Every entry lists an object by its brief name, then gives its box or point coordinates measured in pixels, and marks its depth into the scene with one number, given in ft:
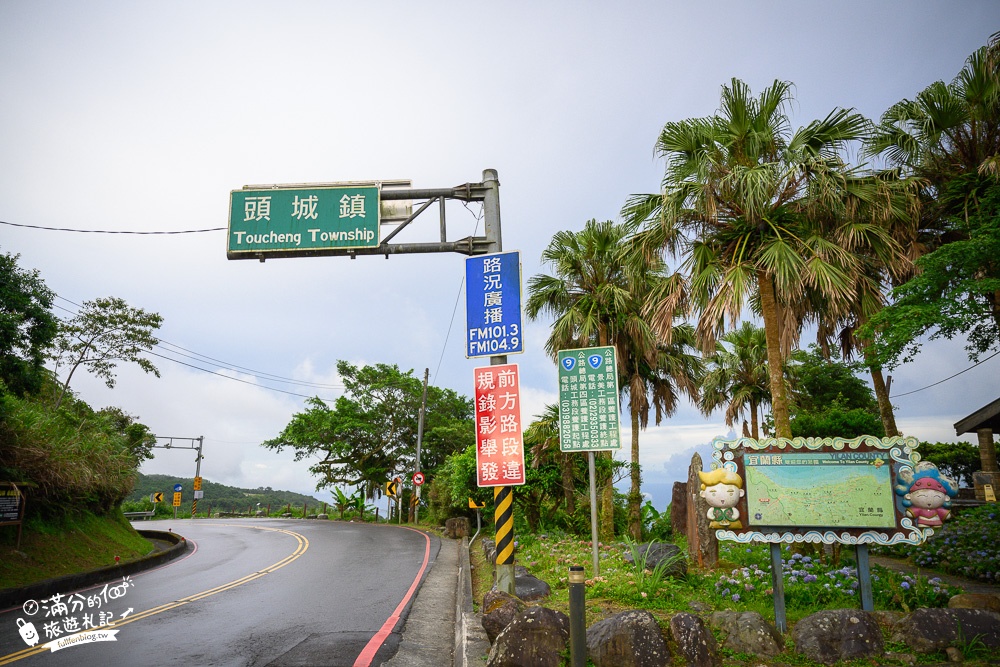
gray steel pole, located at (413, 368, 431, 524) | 103.20
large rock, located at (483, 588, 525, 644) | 20.70
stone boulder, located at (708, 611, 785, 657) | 18.71
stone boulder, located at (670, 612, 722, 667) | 17.81
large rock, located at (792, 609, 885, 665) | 18.39
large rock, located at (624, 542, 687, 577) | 28.07
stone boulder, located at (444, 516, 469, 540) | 71.56
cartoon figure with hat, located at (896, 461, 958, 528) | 22.38
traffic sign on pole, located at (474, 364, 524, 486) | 28.12
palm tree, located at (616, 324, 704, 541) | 63.52
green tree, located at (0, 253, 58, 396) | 34.94
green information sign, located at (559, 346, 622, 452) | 33.86
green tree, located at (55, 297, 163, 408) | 93.45
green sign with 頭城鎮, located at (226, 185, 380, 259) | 29.71
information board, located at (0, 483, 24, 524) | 36.50
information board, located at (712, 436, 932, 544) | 22.84
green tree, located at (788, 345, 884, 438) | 88.89
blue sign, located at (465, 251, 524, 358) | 28.25
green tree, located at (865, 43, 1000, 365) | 28.50
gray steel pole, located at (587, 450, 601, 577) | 30.78
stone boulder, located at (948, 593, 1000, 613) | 20.35
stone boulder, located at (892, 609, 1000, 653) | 18.15
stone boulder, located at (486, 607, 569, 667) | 17.66
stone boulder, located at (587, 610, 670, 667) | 17.77
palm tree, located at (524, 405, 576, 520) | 54.39
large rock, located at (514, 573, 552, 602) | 27.99
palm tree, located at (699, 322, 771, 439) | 88.53
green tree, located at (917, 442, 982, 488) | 86.53
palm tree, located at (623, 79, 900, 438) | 37.50
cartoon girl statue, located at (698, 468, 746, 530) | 23.95
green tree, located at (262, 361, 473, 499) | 118.42
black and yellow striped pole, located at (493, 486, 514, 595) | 26.68
